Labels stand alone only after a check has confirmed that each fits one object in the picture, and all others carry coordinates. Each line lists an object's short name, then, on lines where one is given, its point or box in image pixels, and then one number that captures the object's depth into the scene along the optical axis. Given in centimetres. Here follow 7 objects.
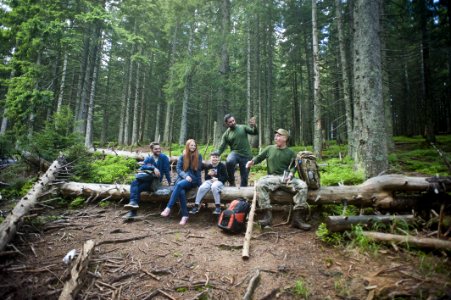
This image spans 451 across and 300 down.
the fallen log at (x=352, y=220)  483
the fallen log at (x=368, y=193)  521
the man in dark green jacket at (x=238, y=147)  739
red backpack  553
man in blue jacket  672
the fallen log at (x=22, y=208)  476
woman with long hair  651
